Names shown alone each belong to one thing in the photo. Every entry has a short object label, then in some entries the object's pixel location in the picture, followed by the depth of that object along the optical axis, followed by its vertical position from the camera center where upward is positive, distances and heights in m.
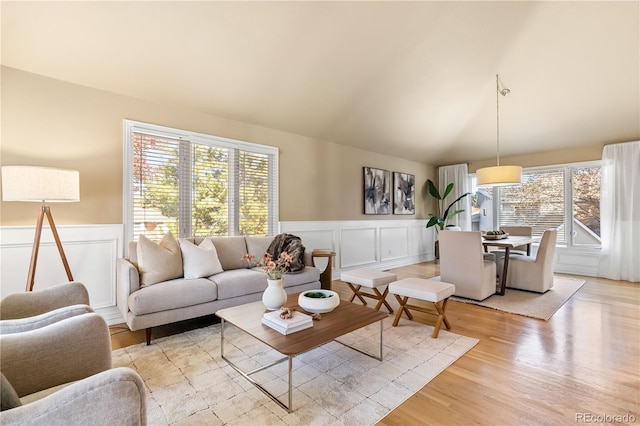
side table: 3.91 -0.80
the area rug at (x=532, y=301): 3.41 -1.18
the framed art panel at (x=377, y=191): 5.79 +0.44
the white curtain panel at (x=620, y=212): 4.88 -0.02
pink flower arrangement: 2.17 -0.41
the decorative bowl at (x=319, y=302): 2.15 -0.67
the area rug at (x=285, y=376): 1.68 -1.17
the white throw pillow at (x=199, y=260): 3.00 -0.50
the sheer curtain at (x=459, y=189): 6.96 +0.55
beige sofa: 2.52 -0.74
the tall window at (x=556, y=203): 5.46 +0.17
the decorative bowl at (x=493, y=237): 4.29 -0.38
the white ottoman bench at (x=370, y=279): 3.16 -0.76
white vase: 2.20 -0.63
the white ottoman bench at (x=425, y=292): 2.71 -0.78
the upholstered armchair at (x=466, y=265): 3.67 -0.72
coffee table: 1.71 -0.78
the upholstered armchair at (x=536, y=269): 4.09 -0.84
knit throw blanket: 3.54 -0.46
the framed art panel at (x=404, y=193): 6.46 +0.43
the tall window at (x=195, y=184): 3.33 +0.37
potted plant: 6.94 +0.02
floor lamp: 2.28 +0.21
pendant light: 3.98 +0.50
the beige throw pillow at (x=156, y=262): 2.78 -0.49
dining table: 3.91 -0.44
